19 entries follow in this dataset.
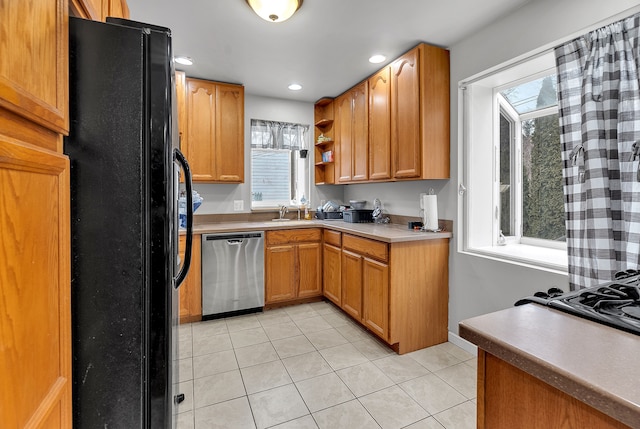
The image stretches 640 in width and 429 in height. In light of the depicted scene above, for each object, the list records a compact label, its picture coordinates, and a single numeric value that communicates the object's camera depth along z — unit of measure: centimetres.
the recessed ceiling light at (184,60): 272
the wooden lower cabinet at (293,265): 327
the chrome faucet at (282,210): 386
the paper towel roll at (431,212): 260
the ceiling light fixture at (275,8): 184
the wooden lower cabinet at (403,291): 237
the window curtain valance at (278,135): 378
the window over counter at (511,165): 216
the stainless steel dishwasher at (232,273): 298
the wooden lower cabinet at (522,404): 59
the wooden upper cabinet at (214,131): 314
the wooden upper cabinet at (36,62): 51
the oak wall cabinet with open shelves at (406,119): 245
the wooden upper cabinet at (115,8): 120
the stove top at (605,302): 75
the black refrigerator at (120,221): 81
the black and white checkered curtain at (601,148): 149
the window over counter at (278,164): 382
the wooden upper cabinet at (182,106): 296
